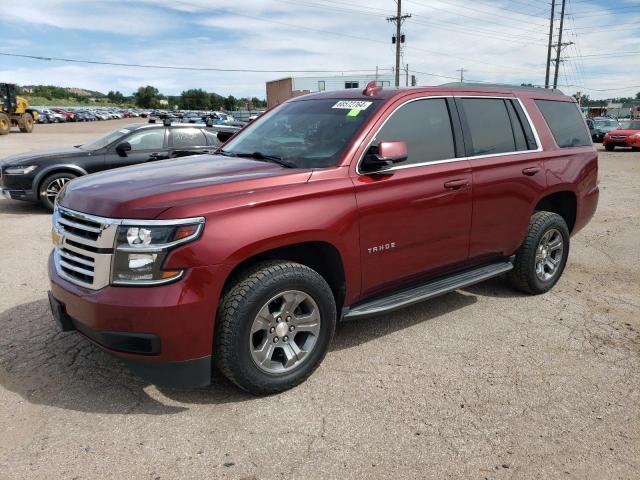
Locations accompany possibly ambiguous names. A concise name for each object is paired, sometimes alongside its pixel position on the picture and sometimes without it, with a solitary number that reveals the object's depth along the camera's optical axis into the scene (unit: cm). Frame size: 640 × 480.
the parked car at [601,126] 3116
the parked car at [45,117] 5506
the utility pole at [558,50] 5212
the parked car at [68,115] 6331
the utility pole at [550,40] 5162
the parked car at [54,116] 5691
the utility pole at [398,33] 4003
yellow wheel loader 3086
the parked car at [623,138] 2466
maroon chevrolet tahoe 282
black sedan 886
